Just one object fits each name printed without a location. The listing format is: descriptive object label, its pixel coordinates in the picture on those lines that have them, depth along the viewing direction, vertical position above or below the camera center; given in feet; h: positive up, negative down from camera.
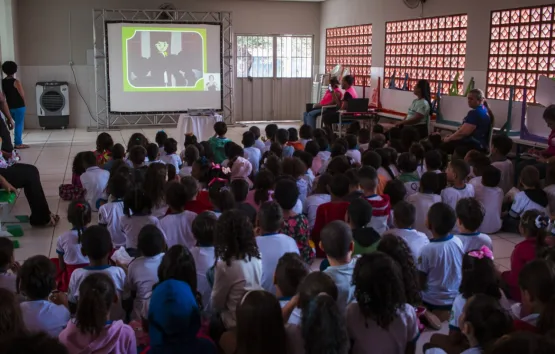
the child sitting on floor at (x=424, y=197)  13.55 -2.63
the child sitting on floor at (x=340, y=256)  8.29 -2.58
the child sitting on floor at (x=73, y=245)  11.16 -3.15
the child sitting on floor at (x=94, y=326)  7.07 -3.02
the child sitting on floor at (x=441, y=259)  10.25 -3.08
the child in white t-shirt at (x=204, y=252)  9.84 -2.88
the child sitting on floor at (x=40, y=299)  7.86 -3.03
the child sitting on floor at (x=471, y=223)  10.57 -2.53
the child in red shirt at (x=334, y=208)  12.51 -2.67
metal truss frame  37.73 +1.67
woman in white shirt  25.22 -1.10
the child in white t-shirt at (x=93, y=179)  16.66 -2.76
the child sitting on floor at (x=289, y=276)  7.58 -2.51
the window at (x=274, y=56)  42.27 +2.13
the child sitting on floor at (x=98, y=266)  9.09 -2.95
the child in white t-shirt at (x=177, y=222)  11.62 -2.80
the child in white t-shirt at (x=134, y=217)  11.72 -2.73
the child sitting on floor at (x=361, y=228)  10.45 -2.65
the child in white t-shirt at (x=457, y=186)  14.33 -2.53
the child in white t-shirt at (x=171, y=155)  18.76 -2.35
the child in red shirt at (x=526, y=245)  10.25 -2.83
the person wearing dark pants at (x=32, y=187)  16.14 -2.95
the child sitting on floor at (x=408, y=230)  10.80 -2.74
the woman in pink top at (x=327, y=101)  32.01 -0.88
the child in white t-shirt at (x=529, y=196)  13.78 -2.63
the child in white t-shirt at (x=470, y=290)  8.08 -2.86
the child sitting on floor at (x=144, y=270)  9.31 -3.01
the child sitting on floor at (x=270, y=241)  9.76 -2.69
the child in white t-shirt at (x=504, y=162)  18.22 -2.41
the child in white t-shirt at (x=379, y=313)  6.89 -2.75
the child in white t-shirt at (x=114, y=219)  12.68 -3.00
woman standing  30.17 -0.71
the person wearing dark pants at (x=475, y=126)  20.89 -1.44
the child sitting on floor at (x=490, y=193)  15.23 -2.81
